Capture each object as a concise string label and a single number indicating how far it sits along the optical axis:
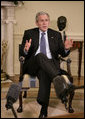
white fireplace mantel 7.17
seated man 3.95
